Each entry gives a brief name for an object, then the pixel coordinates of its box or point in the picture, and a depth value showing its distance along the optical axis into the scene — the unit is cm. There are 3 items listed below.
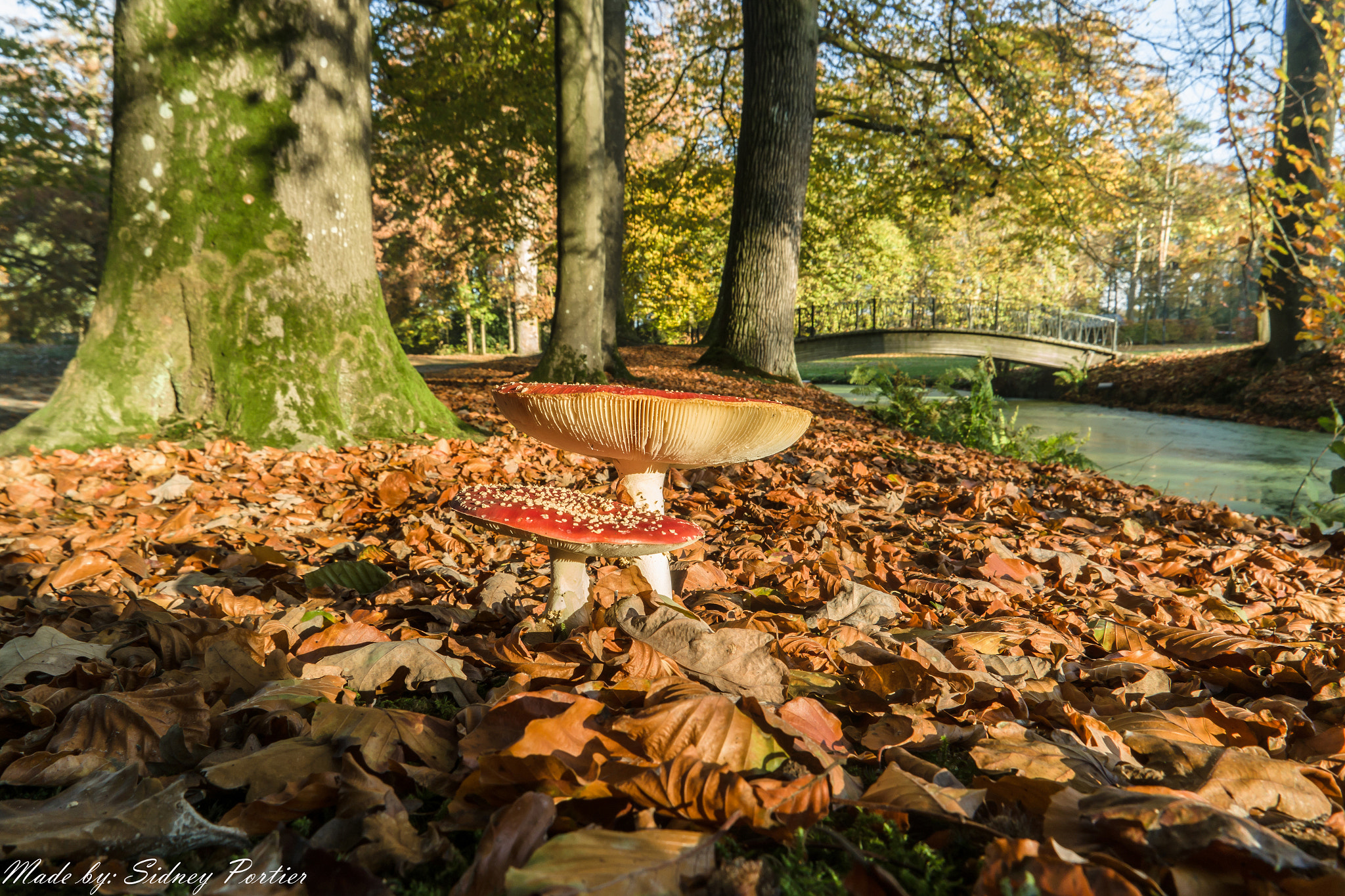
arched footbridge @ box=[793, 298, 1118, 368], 1261
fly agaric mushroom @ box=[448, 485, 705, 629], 35
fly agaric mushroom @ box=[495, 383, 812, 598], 37
